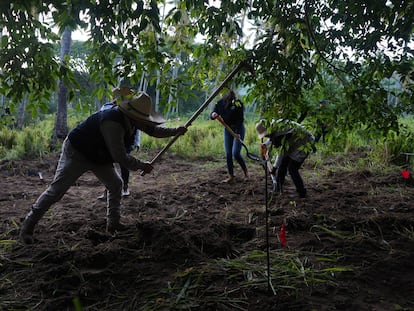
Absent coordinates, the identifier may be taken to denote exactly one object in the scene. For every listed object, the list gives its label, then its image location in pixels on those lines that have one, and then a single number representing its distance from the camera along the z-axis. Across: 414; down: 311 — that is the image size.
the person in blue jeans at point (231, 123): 5.73
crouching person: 4.43
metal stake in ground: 2.31
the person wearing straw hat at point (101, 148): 3.09
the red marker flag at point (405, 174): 5.59
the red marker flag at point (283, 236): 2.65
